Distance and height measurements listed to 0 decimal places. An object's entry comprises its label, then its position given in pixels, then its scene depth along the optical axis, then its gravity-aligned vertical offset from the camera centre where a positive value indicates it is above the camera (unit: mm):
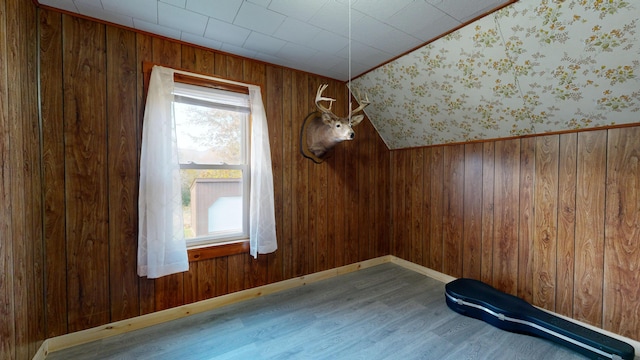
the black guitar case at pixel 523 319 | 1640 -1123
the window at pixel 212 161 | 2199 +138
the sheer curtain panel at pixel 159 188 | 1925 -98
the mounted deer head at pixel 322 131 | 2249 +450
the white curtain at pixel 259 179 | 2389 -38
